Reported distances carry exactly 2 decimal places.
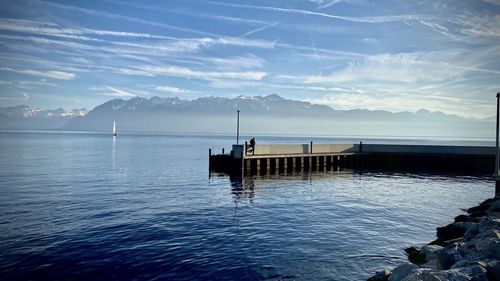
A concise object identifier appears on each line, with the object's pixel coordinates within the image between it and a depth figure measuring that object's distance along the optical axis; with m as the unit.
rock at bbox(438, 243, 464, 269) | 12.22
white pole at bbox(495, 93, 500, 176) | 28.13
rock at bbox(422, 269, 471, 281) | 9.64
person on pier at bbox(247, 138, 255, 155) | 44.69
